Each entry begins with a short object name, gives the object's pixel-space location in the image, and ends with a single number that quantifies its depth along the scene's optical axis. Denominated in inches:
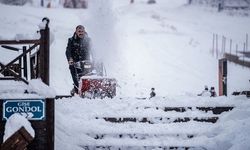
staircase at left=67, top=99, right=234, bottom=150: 583.5
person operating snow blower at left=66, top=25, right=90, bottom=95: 842.2
